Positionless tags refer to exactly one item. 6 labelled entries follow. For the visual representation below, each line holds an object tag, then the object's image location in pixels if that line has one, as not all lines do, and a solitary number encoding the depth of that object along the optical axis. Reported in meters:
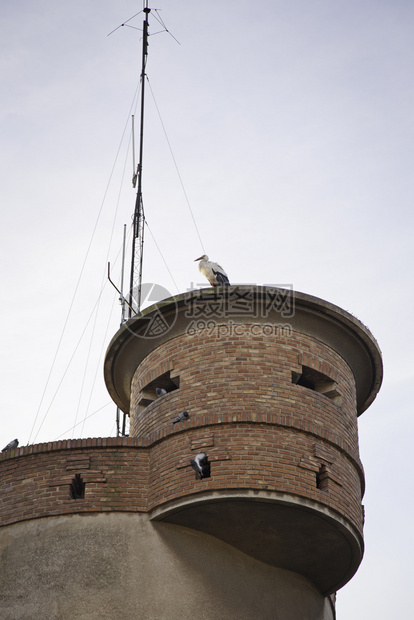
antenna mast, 23.11
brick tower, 16.58
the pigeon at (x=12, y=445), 19.13
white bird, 20.94
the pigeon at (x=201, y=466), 16.56
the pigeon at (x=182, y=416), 17.45
